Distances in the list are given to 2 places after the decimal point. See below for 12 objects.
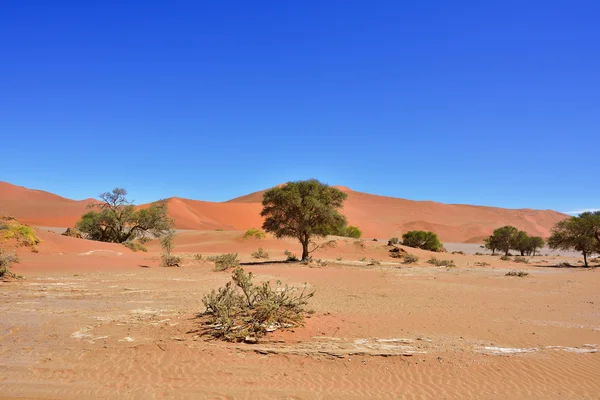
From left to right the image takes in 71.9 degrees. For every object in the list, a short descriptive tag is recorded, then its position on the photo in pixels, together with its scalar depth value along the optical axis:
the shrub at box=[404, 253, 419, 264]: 29.45
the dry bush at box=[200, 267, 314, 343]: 7.61
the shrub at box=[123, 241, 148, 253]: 29.42
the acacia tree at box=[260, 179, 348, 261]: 25.80
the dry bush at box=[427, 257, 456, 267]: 27.85
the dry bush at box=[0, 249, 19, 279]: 13.93
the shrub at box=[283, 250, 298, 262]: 27.38
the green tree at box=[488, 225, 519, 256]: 45.31
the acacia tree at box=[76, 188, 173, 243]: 31.70
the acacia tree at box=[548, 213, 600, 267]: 28.75
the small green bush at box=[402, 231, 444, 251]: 42.22
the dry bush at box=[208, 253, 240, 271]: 21.31
